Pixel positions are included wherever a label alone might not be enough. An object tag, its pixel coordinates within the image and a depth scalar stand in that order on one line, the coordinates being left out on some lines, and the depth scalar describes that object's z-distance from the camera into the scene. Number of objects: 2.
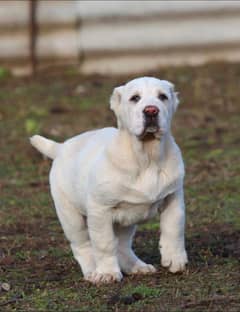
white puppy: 12.30
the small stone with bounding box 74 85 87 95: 27.08
